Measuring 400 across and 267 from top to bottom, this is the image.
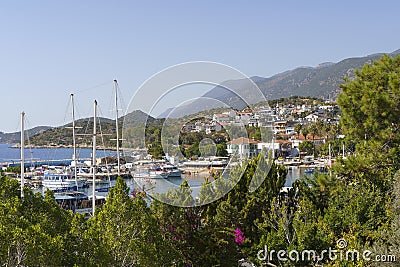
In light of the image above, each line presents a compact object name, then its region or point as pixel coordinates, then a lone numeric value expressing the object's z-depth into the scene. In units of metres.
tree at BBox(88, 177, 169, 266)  8.23
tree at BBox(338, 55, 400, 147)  12.09
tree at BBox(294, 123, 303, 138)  71.85
